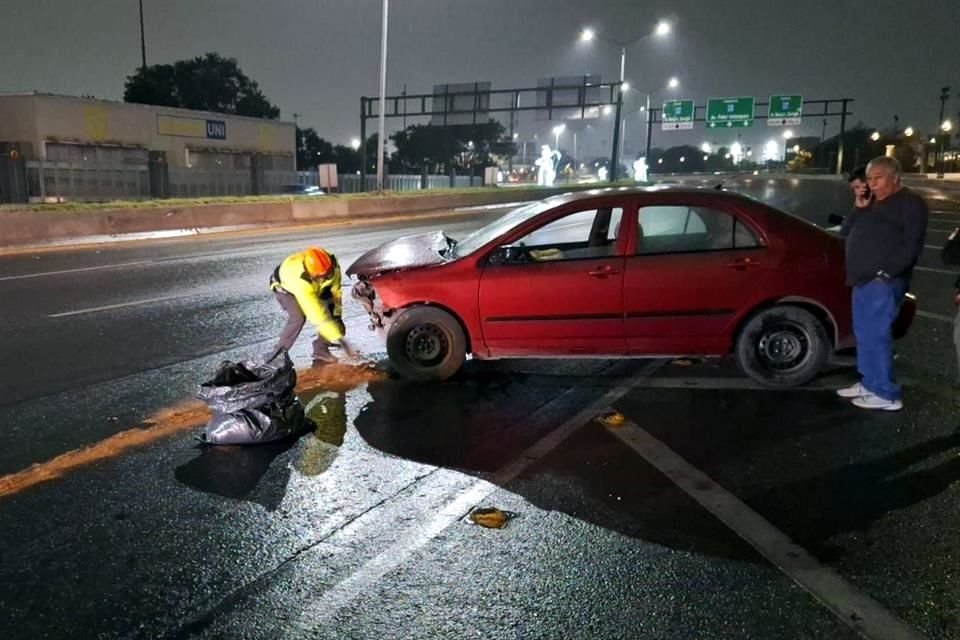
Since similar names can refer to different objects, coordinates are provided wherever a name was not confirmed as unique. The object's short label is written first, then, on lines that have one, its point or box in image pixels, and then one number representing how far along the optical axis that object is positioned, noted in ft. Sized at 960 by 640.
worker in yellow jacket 19.27
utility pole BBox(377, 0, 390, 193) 89.35
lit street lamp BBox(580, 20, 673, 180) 124.16
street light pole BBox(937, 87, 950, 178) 261.93
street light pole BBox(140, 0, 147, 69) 185.26
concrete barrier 53.36
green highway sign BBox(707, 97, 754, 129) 176.14
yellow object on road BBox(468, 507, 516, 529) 12.53
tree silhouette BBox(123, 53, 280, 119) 222.07
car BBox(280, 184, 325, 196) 131.54
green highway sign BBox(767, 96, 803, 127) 171.73
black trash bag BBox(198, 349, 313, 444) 15.72
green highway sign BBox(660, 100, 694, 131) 184.55
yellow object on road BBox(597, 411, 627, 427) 17.26
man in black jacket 16.88
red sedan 19.36
